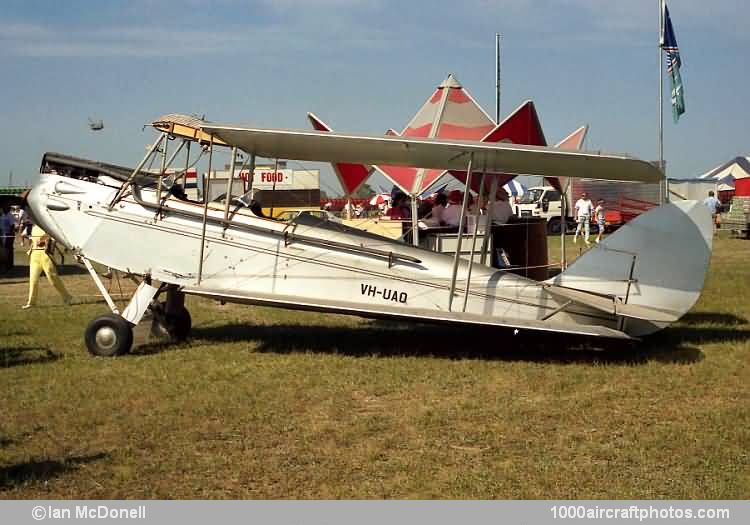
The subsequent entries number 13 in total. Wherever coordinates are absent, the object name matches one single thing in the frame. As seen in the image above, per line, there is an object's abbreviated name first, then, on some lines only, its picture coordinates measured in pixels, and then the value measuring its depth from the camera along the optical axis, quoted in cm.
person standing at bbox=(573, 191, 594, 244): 3009
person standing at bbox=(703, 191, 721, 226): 3198
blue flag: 2856
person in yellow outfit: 1448
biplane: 911
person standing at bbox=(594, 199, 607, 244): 3012
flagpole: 2670
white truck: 3997
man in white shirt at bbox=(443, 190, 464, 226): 1273
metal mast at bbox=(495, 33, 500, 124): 3325
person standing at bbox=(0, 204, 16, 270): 2328
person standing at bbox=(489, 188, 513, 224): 1257
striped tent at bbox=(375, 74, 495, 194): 1809
